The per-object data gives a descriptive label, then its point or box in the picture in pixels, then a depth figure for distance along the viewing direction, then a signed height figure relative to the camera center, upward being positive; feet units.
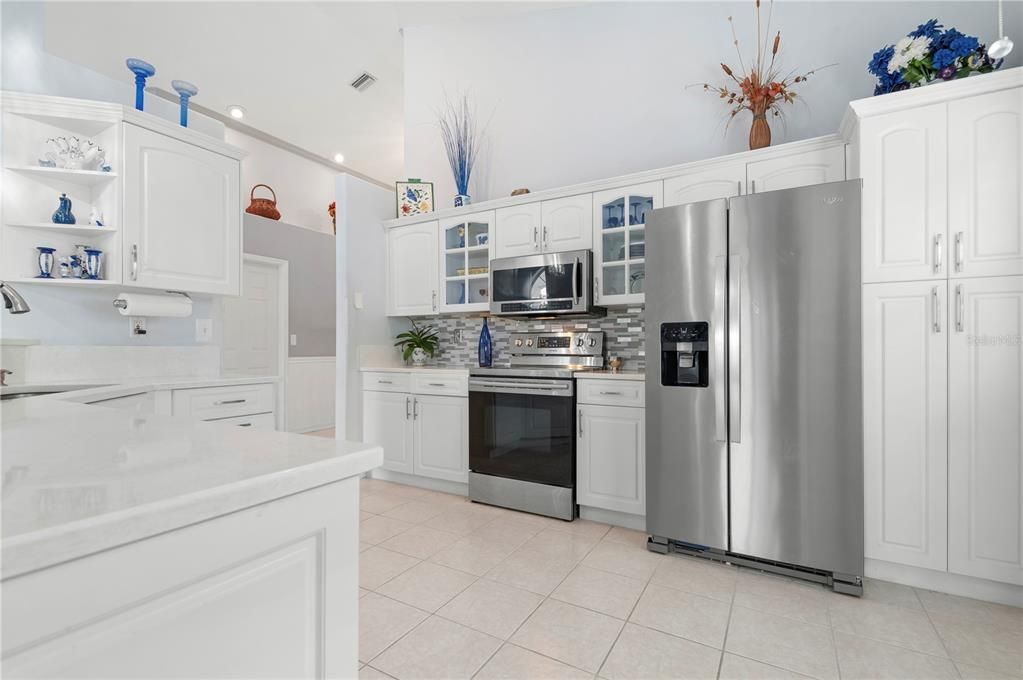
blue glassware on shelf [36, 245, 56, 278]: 7.97 +1.35
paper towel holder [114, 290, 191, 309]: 8.47 +0.71
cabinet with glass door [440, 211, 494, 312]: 11.80 +2.08
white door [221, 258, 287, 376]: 16.15 +0.65
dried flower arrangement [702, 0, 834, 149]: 8.98 +5.14
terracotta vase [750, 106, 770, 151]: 8.84 +3.99
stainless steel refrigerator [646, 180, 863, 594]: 6.66 -0.58
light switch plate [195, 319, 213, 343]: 10.34 +0.26
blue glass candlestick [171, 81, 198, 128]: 8.91 +4.84
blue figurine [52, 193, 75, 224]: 8.04 +2.20
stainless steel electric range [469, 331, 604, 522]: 9.43 -1.89
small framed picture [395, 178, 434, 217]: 13.09 +4.06
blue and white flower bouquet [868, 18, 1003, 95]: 6.73 +4.16
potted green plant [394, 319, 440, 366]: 12.94 -0.05
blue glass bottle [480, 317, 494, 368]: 11.75 -0.14
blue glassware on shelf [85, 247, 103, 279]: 8.21 +1.38
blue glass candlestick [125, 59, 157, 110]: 8.27 +4.83
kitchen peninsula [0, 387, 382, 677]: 1.36 -0.73
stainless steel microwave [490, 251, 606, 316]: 10.05 +1.30
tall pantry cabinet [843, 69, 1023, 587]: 6.19 +0.24
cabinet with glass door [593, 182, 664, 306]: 9.79 +2.17
